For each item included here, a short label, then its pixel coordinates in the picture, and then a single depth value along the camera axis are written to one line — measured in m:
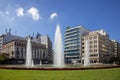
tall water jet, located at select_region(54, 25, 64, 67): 20.48
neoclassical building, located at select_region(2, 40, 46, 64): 56.47
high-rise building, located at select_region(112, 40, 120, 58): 83.40
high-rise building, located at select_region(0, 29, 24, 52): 65.45
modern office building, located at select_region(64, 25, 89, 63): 64.07
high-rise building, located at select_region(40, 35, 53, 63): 74.48
